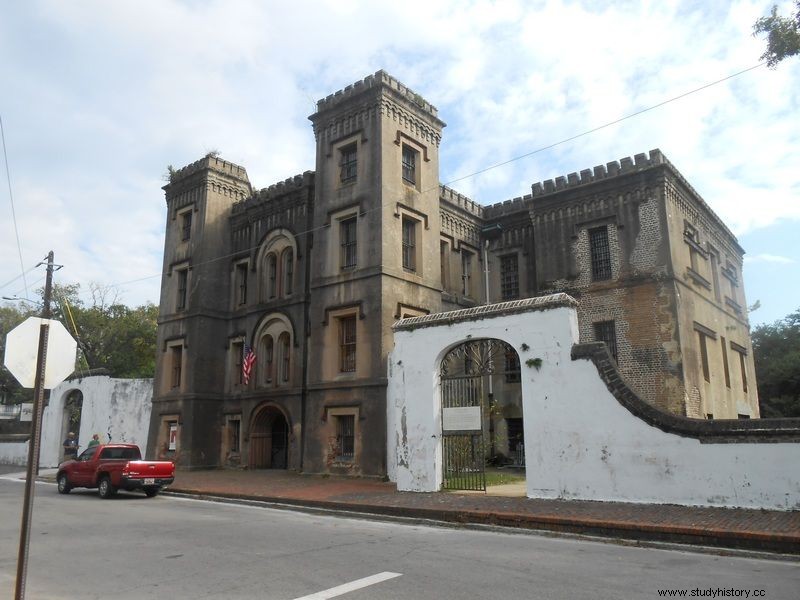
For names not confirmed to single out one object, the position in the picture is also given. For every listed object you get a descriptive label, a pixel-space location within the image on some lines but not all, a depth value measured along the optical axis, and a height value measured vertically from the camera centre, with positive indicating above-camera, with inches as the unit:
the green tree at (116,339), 1723.7 +247.7
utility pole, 223.1 -10.4
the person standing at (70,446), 1132.5 -32.4
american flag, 981.8 +101.6
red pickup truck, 669.9 -48.2
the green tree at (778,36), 410.9 +257.6
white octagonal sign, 256.6 +32.7
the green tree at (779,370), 1278.3 +113.6
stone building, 840.9 +229.2
